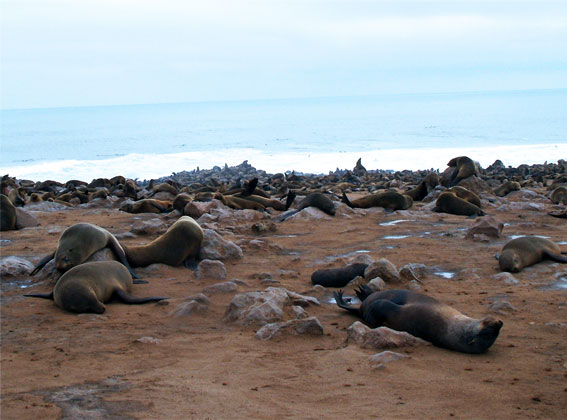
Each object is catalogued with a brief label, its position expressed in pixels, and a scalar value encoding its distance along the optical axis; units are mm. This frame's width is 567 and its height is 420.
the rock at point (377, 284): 6004
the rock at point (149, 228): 9031
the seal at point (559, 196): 13648
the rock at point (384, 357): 4123
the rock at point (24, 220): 9957
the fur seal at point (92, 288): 5488
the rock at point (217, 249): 7590
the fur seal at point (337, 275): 6547
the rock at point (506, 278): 6535
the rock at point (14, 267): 6711
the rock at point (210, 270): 6859
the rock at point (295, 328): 4781
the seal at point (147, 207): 12094
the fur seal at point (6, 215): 9648
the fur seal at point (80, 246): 6402
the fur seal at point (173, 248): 7212
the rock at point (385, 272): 6391
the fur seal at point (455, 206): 11581
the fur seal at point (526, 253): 6980
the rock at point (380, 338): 4508
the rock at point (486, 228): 8875
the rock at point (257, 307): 5148
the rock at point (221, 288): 6180
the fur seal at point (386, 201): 12250
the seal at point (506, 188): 15430
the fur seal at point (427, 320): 4391
